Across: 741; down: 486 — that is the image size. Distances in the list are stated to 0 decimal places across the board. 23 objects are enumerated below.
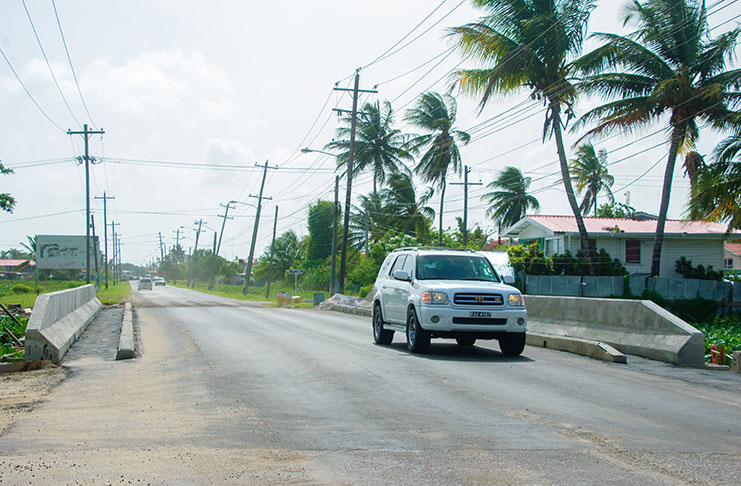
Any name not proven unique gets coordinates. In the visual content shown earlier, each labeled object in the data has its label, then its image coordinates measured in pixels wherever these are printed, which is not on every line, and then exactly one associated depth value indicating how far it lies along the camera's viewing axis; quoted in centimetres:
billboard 7862
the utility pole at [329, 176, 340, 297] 4169
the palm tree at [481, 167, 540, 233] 6230
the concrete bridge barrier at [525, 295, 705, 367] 1139
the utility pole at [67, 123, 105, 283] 4891
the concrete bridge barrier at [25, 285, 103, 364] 1125
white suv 1195
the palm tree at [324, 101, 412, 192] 5422
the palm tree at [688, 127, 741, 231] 2227
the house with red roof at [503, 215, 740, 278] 3628
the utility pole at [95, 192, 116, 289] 7938
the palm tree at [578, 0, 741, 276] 2680
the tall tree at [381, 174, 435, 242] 5688
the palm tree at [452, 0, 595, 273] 2831
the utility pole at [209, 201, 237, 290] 8801
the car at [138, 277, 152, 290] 8482
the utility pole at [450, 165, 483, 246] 4732
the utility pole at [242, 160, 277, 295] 6456
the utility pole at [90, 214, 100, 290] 7481
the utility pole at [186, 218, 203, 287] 11202
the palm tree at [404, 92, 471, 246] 5100
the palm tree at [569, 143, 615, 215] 5769
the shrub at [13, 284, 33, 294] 6806
